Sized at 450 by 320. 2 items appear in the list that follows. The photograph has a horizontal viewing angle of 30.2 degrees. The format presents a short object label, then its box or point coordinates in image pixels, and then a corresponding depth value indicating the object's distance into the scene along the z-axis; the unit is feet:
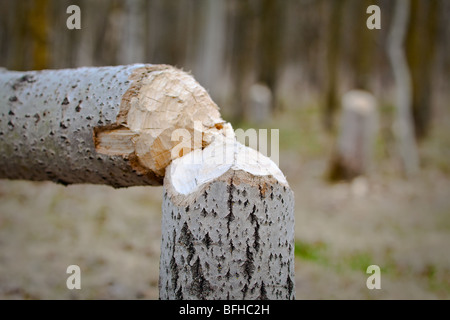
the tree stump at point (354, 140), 16.85
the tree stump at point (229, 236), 4.36
